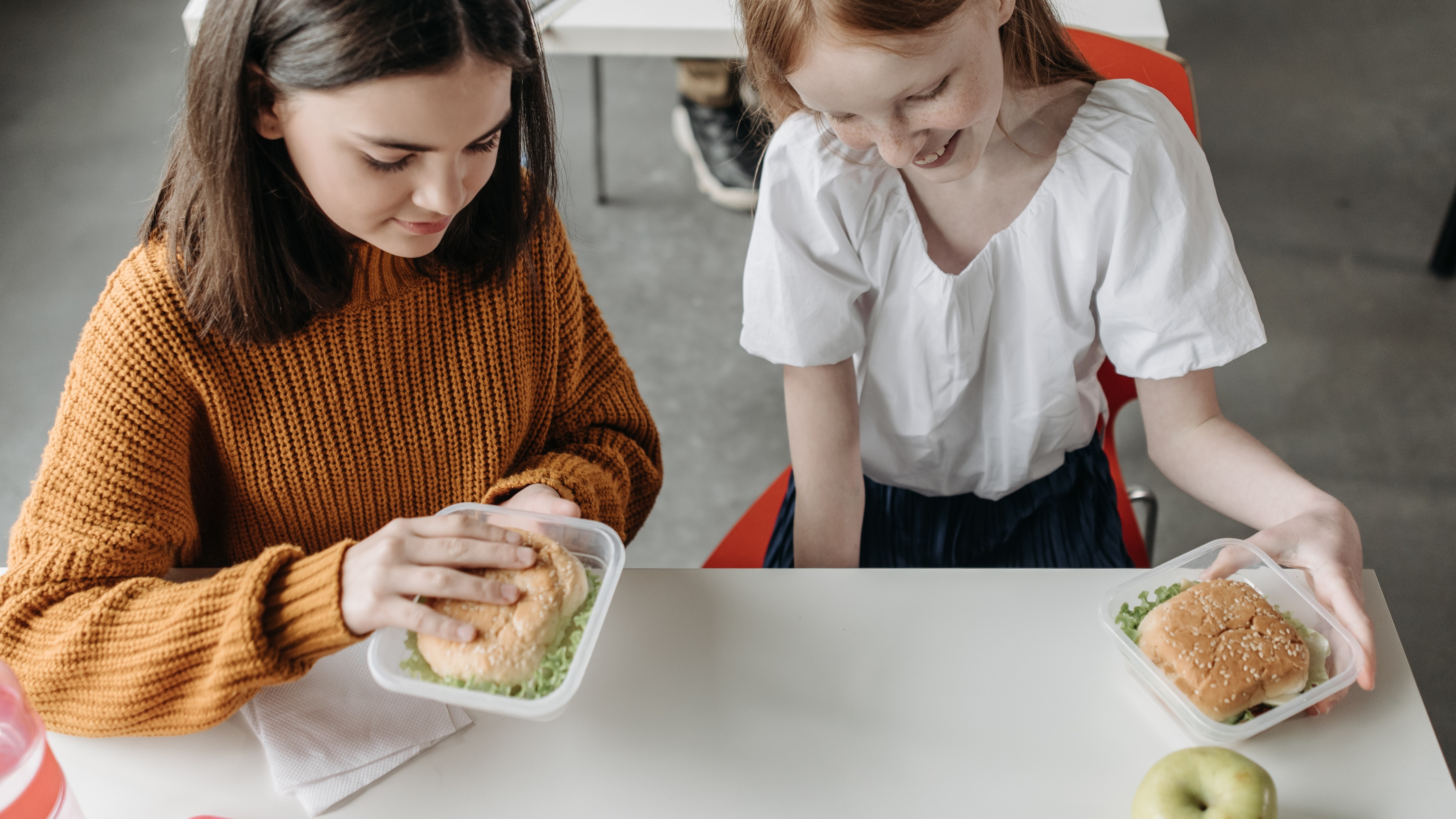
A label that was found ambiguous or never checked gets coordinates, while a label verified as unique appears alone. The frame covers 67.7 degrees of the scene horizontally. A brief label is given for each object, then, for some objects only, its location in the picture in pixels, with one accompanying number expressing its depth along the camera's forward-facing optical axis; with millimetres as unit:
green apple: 827
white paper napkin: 905
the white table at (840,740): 899
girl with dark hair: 859
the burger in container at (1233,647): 885
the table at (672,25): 1777
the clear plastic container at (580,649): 833
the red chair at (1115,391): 1344
